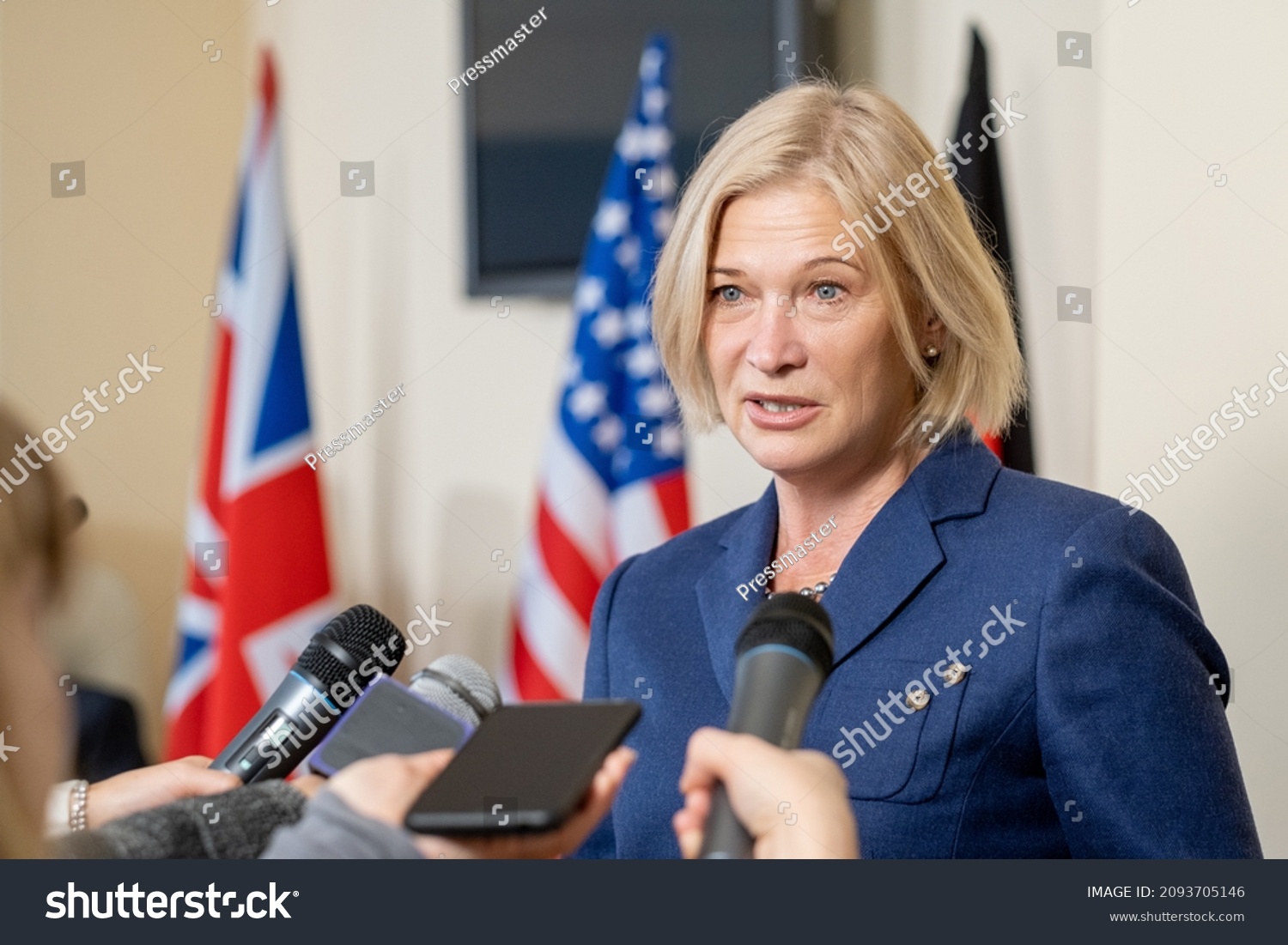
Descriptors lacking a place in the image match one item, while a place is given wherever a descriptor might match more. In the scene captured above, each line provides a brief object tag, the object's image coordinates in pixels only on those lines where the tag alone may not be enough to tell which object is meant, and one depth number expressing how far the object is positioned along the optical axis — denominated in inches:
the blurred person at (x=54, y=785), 81.3
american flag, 120.3
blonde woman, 93.4
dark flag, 113.5
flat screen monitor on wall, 124.9
